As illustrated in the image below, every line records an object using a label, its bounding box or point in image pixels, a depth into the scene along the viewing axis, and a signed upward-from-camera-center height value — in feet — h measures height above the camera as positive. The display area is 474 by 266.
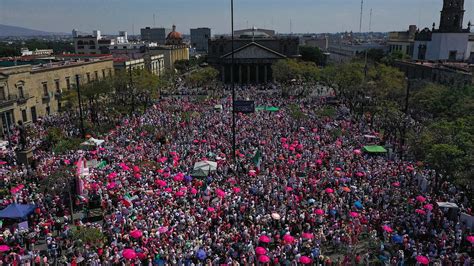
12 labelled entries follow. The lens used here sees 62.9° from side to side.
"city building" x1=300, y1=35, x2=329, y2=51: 614.75 +10.96
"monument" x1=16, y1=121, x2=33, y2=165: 93.20 -24.62
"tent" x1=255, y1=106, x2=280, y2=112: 153.38 -23.37
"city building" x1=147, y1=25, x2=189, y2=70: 343.38 -0.75
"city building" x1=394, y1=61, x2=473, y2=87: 152.46 -10.00
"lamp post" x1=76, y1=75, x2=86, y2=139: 118.27 -25.12
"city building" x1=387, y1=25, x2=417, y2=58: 314.41 +6.62
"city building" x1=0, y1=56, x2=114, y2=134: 136.15 -14.34
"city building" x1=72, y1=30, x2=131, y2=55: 383.45 +5.28
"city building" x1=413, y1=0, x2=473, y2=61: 216.13 +6.73
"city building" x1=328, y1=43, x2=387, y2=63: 432.00 -2.16
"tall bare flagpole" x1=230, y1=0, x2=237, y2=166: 88.48 +5.88
